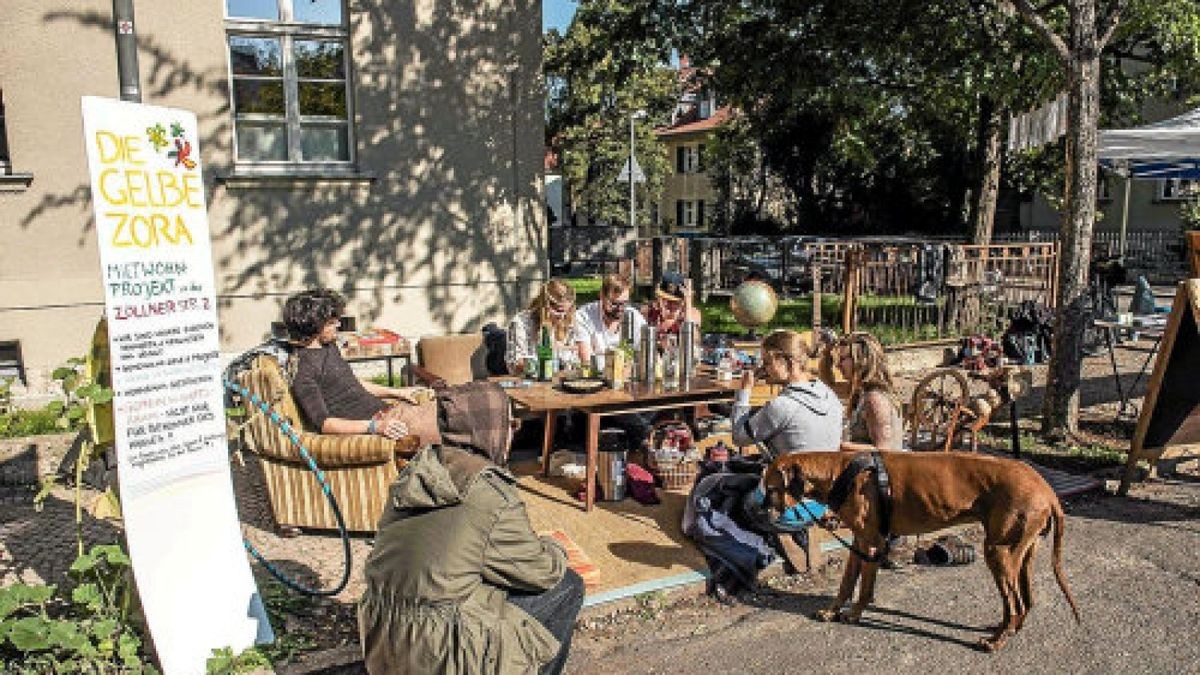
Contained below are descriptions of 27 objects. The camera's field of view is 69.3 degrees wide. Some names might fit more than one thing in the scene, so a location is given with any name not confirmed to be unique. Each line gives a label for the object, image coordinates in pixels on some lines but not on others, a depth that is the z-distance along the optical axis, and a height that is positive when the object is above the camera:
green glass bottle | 6.32 -0.95
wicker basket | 6.19 -1.70
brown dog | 3.90 -1.25
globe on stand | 8.51 -0.72
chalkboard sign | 6.07 -1.22
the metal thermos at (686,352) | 6.03 -0.84
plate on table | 5.84 -1.04
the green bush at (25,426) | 6.98 -1.57
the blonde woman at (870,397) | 4.92 -0.96
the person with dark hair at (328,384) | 5.30 -0.94
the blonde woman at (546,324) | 6.82 -0.73
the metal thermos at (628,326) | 6.93 -0.76
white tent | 8.71 +0.87
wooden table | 5.61 -1.10
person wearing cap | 7.87 -0.71
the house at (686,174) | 51.19 +3.41
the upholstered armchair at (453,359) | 7.55 -1.10
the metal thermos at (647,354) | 6.04 -0.86
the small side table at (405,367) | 8.19 -1.32
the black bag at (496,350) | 7.66 -1.04
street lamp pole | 27.41 +1.82
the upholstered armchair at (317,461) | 5.17 -1.42
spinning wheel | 6.06 -1.36
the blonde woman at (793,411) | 4.64 -0.97
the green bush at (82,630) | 3.50 -1.63
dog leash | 4.10 -1.19
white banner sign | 3.52 -0.64
